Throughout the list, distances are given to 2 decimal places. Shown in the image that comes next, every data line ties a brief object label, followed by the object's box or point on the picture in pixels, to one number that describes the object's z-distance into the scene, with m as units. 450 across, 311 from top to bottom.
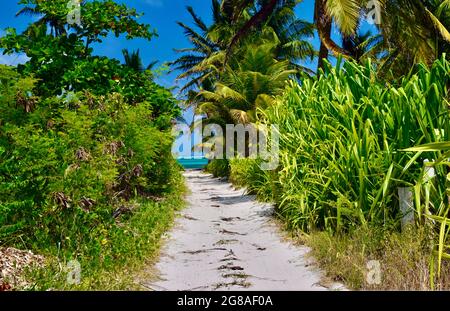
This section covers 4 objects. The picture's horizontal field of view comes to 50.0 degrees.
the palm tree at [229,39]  24.88
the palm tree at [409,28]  11.80
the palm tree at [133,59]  17.41
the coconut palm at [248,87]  17.53
